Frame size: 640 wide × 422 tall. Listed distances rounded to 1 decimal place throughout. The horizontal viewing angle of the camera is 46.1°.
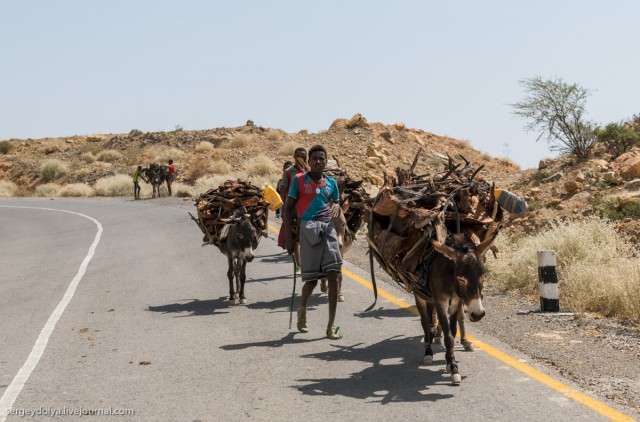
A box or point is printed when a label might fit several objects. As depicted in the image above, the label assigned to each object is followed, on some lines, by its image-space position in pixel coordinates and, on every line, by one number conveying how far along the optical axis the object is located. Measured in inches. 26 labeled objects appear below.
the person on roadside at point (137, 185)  1608.8
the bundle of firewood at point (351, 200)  481.5
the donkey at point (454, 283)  254.5
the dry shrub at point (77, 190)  2030.0
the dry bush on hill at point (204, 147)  2464.3
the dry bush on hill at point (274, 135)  2443.4
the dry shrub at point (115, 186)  1894.7
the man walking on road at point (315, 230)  348.8
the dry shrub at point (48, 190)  2194.3
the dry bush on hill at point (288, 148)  2118.1
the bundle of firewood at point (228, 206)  474.3
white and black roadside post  392.5
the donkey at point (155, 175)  1628.9
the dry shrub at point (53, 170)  2536.9
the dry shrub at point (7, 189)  2368.5
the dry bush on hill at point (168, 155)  2375.7
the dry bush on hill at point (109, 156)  2726.4
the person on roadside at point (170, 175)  1621.1
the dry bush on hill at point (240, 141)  2379.1
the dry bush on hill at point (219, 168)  1916.3
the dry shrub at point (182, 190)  1579.4
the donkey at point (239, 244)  448.5
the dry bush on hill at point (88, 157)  2748.5
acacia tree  1011.9
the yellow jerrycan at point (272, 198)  447.8
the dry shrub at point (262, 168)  1802.4
